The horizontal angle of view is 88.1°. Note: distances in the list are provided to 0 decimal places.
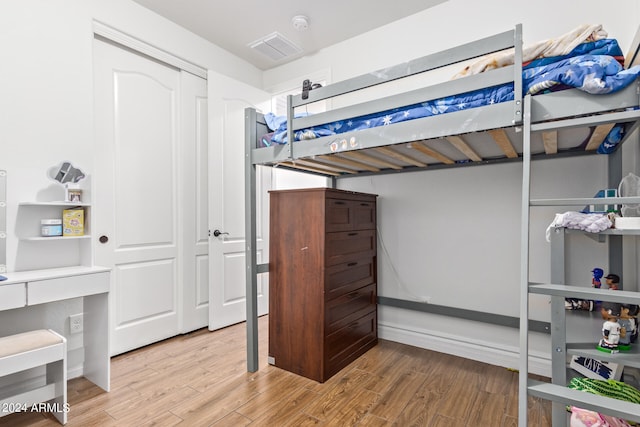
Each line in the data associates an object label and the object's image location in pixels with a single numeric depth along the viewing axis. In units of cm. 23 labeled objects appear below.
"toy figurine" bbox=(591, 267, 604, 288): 193
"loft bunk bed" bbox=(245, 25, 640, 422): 128
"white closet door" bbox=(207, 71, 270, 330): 315
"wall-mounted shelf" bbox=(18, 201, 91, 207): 200
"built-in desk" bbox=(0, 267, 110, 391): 178
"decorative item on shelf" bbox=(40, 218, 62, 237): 208
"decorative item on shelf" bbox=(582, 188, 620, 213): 171
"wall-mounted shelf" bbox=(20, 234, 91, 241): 203
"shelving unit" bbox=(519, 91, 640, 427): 114
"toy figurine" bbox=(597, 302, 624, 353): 158
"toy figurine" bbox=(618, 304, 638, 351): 163
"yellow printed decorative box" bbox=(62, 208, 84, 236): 213
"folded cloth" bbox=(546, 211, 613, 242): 135
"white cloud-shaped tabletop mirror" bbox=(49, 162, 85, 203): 214
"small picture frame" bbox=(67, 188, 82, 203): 216
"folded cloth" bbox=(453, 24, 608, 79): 134
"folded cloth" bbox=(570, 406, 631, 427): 140
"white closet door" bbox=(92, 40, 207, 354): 255
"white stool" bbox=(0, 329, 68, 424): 163
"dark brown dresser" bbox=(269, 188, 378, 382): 219
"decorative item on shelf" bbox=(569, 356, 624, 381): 179
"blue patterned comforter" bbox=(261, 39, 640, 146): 122
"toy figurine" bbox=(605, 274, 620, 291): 186
